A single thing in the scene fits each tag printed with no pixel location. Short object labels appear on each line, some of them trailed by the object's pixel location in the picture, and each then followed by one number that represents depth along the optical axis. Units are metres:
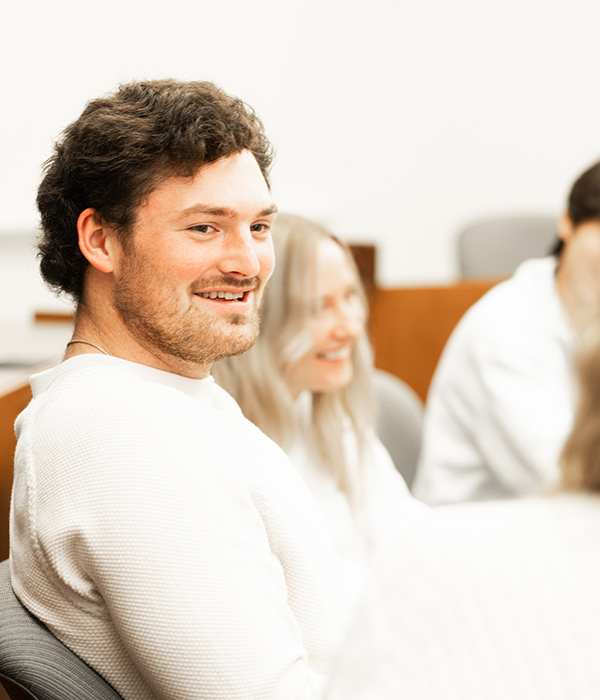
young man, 2.26
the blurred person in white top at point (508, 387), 3.02
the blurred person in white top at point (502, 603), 2.03
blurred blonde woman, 2.82
